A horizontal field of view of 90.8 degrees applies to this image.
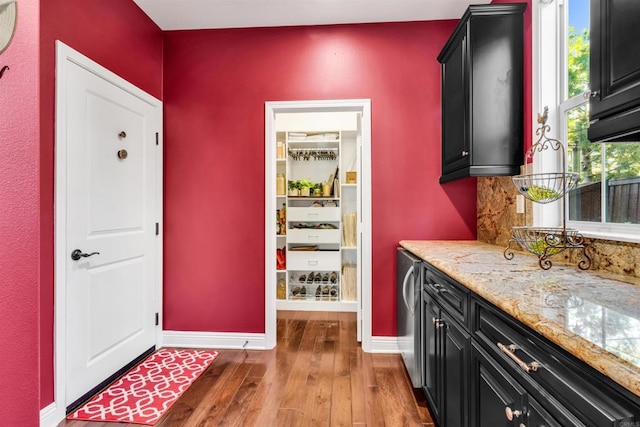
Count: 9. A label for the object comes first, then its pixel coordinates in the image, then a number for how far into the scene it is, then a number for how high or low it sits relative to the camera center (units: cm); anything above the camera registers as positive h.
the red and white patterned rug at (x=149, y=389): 189 -119
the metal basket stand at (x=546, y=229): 144 -7
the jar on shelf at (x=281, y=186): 390 +35
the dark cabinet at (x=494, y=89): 193 +78
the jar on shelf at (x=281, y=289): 391 -93
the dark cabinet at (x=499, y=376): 65 -46
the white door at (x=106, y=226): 193 -9
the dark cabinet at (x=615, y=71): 91 +45
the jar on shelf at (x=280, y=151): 388 +78
